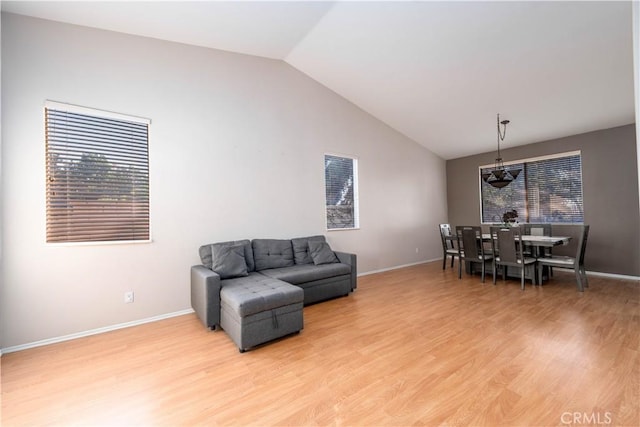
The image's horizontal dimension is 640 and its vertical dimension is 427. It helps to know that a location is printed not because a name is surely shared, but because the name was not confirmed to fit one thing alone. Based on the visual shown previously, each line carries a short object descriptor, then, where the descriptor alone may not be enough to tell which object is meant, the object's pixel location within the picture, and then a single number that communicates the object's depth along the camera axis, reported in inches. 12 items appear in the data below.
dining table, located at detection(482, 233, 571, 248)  164.9
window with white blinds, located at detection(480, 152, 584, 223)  208.2
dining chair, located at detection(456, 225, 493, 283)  185.3
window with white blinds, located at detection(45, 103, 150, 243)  109.7
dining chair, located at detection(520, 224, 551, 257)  201.0
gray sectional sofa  99.7
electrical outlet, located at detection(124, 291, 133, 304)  122.2
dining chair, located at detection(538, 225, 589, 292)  156.9
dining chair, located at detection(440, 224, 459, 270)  224.2
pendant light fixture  169.3
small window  201.9
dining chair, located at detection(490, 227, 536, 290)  166.4
